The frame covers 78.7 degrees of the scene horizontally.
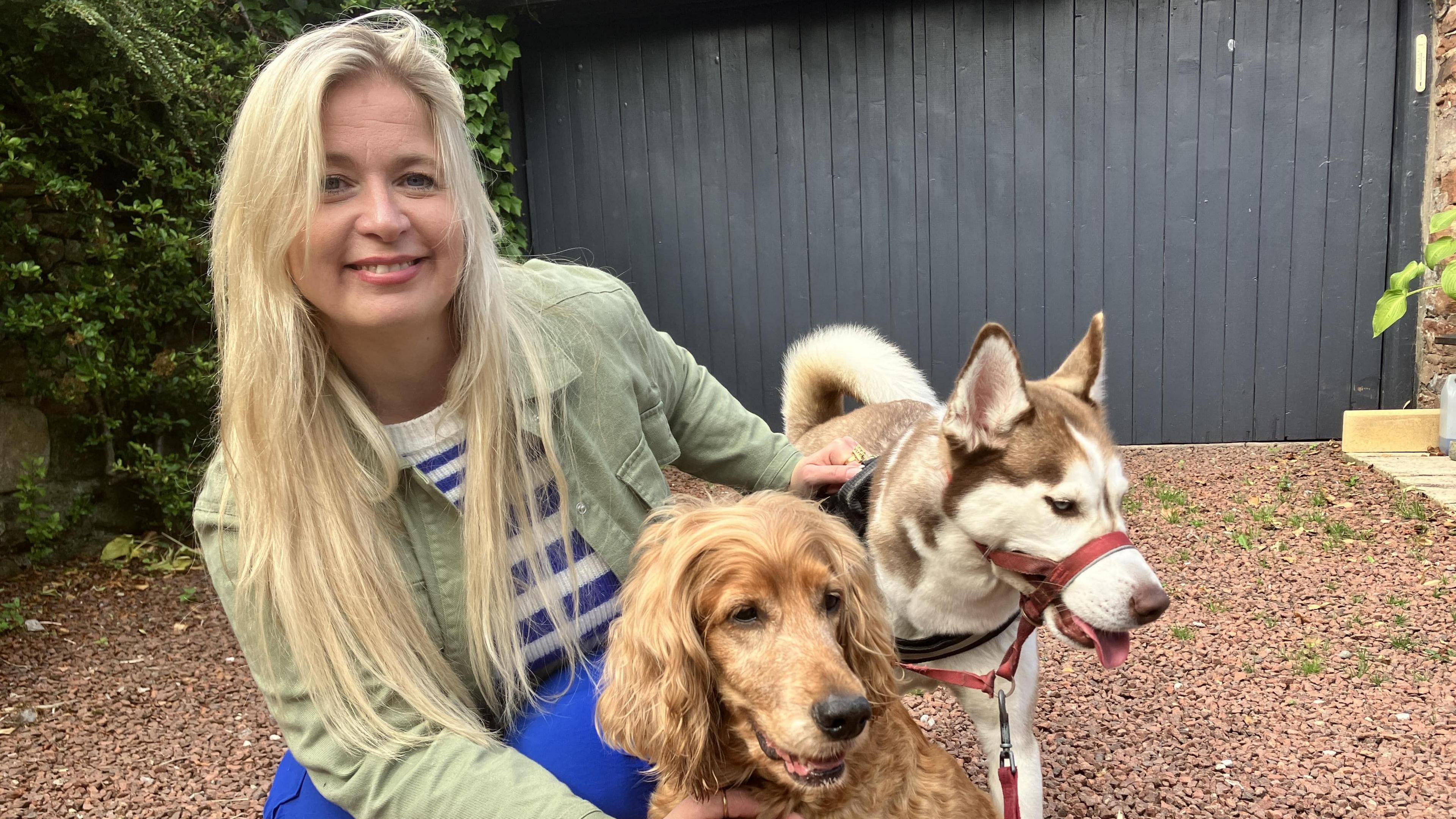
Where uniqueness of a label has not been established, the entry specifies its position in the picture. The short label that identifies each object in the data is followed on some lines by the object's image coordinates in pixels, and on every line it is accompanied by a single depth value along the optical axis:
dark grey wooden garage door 6.45
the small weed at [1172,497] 5.59
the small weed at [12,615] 4.03
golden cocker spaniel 1.55
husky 2.06
